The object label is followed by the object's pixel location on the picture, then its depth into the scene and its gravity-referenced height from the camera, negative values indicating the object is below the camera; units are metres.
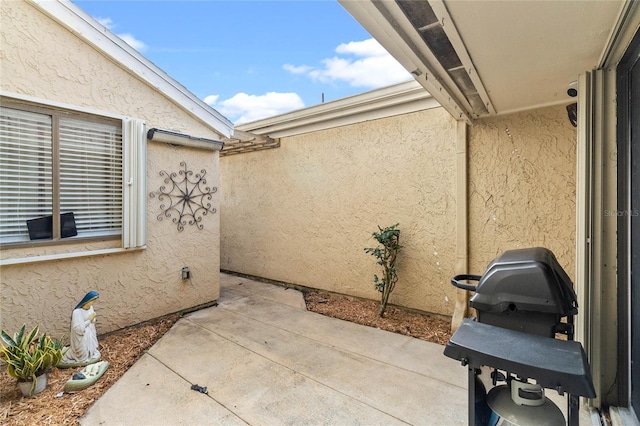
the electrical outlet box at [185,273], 5.31 -1.09
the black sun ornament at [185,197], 5.07 +0.31
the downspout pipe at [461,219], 4.34 -0.05
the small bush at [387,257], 4.92 -0.72
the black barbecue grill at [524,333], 1.27 -0.62
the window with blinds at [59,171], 3.62 +0.57
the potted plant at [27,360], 2.88 -1.48
